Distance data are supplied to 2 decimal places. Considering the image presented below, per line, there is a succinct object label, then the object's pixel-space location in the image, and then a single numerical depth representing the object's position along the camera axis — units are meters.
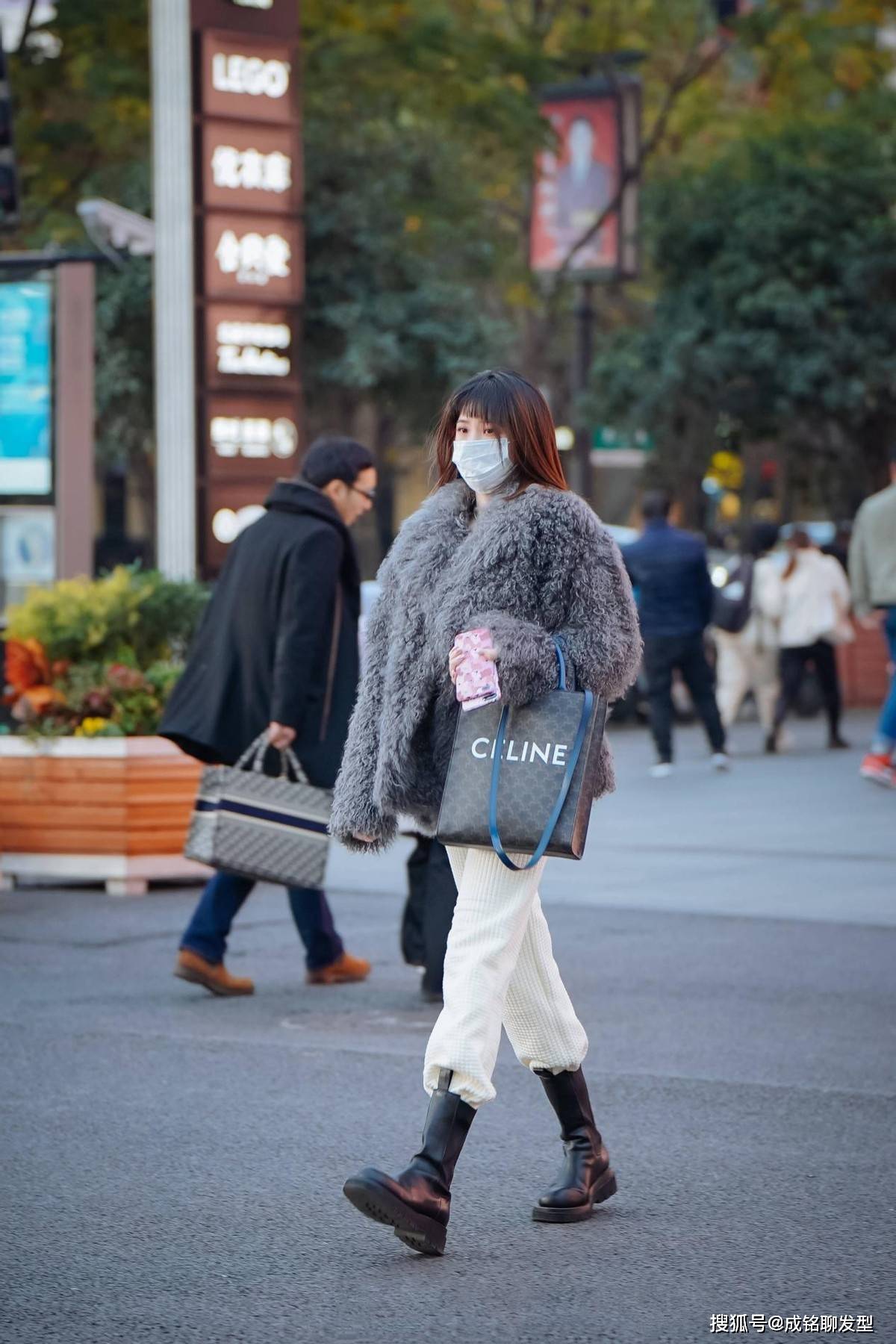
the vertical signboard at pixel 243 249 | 16.02
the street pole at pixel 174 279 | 15.52
